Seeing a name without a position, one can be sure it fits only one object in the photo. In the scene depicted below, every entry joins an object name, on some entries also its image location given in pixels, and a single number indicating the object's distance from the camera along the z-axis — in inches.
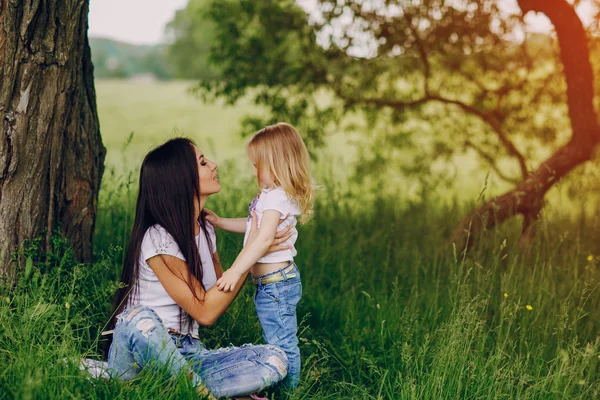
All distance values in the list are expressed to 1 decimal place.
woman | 117.7
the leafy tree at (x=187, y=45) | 2327.8
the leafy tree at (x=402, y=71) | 250.5
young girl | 125.7
